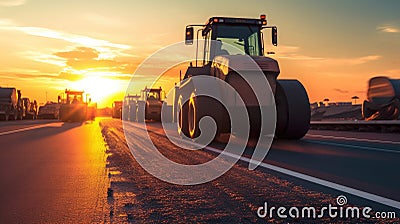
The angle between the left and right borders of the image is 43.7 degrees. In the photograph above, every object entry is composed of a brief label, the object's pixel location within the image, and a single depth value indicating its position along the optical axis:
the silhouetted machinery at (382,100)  26.95
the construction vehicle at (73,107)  49.09
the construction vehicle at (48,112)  68.50
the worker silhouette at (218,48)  15.51
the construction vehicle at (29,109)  57.56
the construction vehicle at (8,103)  47.12
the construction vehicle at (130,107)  53.21
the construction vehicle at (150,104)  45.59
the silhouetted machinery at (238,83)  13.80
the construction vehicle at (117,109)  73.06
